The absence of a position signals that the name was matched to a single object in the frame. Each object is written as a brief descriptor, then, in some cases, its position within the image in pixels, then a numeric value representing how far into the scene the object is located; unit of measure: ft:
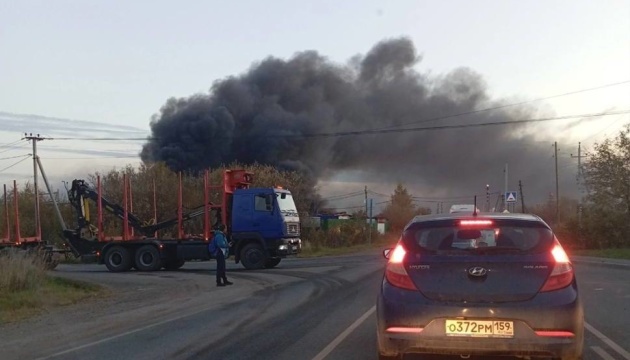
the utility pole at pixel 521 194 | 236.22
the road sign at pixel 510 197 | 142.20
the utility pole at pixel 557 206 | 171.64
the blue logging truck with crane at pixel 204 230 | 87.71
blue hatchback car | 21.08
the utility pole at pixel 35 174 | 118.56
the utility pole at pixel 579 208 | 144.60
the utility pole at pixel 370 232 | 178.70
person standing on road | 64.39
